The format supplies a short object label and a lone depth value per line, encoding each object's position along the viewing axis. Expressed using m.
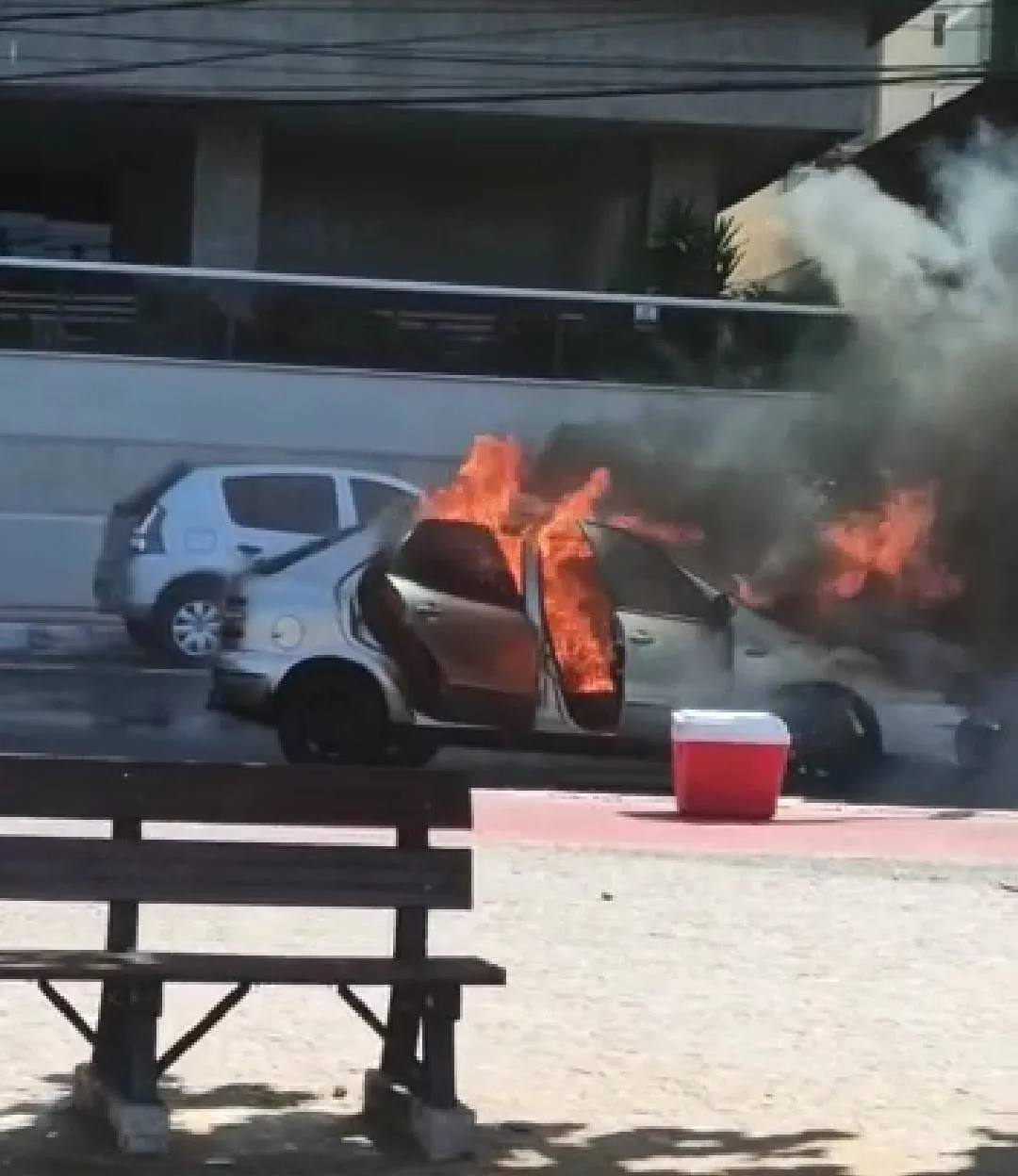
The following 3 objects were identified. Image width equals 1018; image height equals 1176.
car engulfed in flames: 17.70
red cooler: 15.59
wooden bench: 6.00
